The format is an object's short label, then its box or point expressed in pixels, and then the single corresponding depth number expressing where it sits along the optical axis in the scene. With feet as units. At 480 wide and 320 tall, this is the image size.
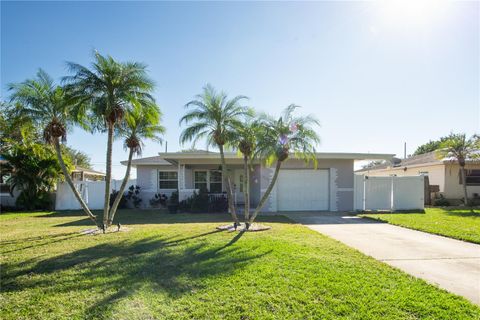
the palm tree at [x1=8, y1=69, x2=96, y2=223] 28.55
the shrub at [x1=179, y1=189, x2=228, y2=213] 48.26
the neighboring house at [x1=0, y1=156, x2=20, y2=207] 57.52
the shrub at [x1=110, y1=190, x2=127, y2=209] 56.43
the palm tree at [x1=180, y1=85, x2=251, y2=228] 31.22
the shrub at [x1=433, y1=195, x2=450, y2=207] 62.80
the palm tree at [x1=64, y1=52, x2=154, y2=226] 27.96
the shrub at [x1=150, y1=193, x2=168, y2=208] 58.70
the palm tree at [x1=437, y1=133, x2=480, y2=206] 59.06
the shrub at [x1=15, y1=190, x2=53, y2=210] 53.11
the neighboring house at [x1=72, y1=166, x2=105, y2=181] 71.48
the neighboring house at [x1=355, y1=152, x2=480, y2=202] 65.92
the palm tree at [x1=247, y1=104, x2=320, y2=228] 31.04
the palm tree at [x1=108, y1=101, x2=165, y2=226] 31.19
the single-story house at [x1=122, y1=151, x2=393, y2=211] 48.32
